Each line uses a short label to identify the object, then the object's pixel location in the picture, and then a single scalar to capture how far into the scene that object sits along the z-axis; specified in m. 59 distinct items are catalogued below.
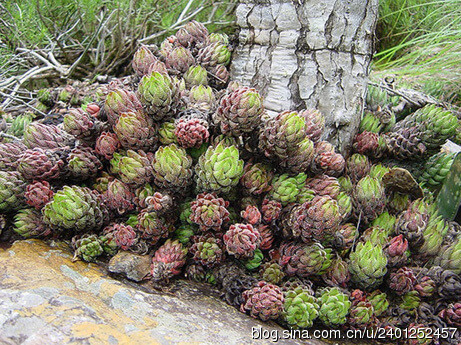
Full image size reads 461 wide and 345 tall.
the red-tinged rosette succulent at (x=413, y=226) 0.37
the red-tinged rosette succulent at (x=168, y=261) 0.33
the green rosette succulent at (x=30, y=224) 0.34
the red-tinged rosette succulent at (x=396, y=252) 0.36
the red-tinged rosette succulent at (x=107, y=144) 0.37
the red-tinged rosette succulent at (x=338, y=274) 0.35
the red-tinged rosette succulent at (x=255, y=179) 0.36
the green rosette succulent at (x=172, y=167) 0.34
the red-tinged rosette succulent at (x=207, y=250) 0.34
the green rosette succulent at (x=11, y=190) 0.34
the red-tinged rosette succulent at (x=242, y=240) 0.33
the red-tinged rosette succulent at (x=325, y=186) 0.37
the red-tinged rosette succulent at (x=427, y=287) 0.35
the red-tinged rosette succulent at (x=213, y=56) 0.44
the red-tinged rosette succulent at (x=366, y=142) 0.43
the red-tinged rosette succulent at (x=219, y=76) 0.44
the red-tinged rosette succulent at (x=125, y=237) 0.34
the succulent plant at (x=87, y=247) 0.34
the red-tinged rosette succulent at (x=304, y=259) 0.34
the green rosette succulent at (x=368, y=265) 0.34
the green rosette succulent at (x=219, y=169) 0.33
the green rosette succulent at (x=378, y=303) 0.35
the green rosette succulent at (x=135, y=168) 0.35
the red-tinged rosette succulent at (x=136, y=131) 0.35
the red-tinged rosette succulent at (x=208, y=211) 0.33
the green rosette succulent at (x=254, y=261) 0.35
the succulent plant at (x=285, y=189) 0.36
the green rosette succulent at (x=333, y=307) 0.33
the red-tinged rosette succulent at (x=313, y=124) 0.38
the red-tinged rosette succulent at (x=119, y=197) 0.35
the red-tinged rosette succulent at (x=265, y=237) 0.36
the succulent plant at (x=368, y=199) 0.39
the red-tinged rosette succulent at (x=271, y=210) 0.36
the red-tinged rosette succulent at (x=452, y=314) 0.33
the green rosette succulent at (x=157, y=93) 0.34
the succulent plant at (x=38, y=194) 0.34
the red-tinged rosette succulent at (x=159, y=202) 0.34
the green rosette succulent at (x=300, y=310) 0.32
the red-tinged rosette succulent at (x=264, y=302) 0.32
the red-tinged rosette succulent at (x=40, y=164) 0.35
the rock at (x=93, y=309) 0.25
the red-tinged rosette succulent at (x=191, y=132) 0.34
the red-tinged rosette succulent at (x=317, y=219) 0.33
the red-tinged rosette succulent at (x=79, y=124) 0.36
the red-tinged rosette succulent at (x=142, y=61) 0.42
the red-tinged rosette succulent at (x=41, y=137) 0.37
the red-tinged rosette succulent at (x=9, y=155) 0.36
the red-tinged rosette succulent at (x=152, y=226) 0.34
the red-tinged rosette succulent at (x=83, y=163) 0.36
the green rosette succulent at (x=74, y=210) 0.33
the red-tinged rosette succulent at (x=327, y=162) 0.38
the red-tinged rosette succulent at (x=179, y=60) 0.43
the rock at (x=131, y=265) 0.33
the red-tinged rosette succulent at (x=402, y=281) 0.35
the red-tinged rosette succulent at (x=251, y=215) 0.34
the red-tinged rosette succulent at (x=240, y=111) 0.34
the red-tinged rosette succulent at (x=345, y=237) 0.37
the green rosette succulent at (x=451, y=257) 0.36
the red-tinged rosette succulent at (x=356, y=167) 0.42
